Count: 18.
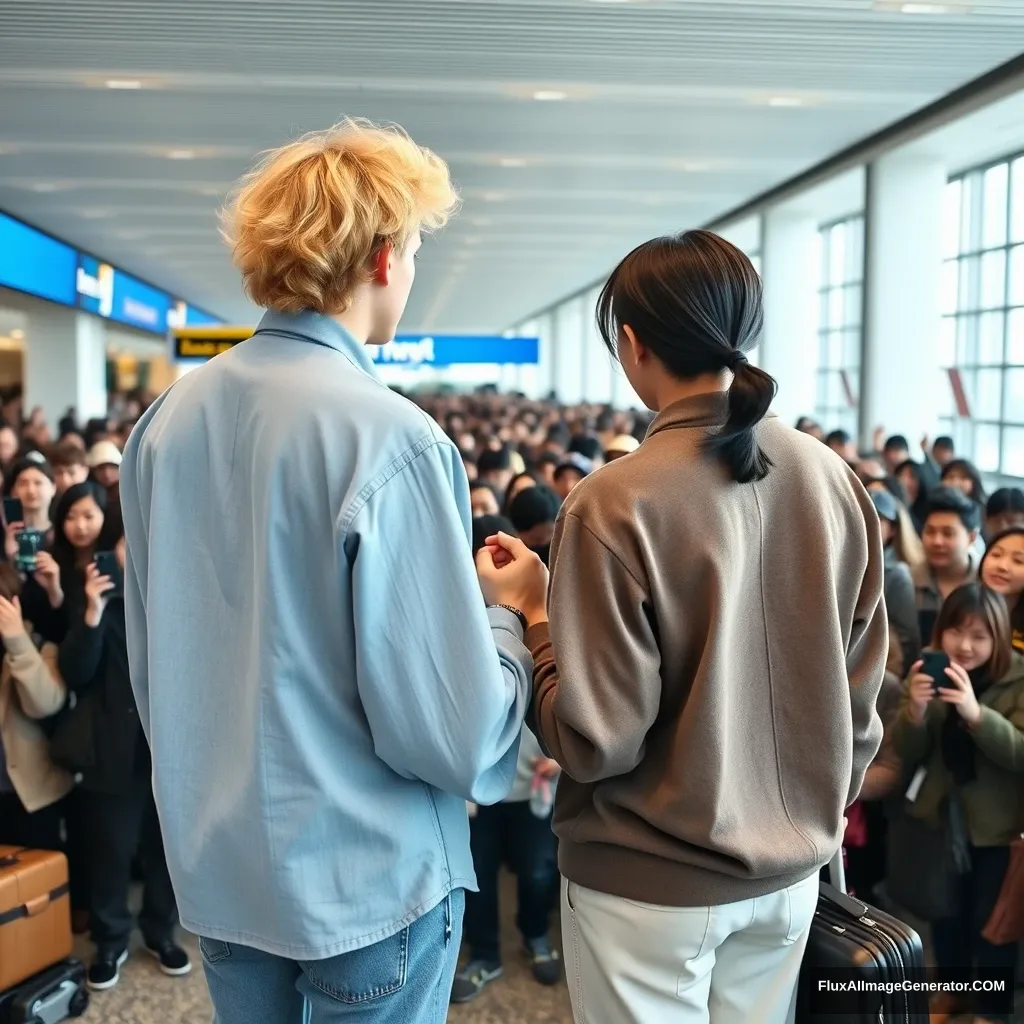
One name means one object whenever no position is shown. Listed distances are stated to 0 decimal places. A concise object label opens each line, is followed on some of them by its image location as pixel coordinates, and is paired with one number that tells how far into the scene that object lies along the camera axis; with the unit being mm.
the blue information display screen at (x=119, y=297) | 21469
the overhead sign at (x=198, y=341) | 13023
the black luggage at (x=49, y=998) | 3656
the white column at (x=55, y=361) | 21734
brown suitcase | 3732
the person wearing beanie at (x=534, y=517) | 5230
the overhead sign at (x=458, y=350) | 20484
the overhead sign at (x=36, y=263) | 16438
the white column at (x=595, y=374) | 38753
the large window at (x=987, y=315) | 14664
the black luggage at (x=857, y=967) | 2062
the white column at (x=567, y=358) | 42938
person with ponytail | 1695
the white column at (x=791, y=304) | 17547
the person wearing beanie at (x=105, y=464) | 7691
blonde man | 1504
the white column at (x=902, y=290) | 12766
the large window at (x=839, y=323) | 20469
